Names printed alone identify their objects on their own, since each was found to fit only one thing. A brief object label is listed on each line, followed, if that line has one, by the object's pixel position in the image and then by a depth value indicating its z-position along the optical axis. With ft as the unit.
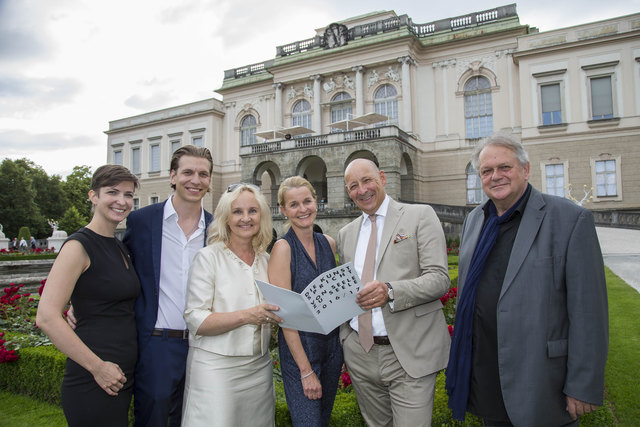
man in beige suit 9.01
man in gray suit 7.62
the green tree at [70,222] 121.08
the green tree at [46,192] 153.58
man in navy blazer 9.84
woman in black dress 8.27
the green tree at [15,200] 132.36
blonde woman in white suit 8.78
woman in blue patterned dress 8.99
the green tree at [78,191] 169.99
